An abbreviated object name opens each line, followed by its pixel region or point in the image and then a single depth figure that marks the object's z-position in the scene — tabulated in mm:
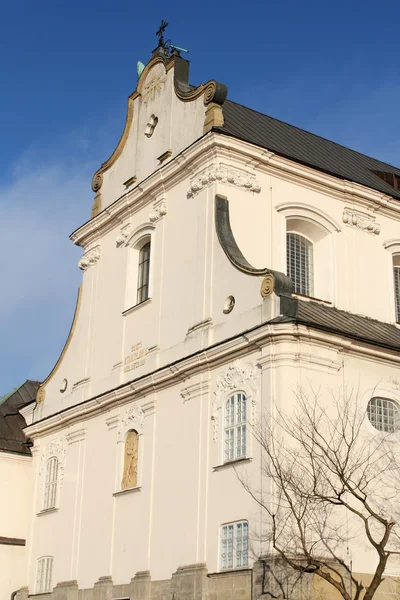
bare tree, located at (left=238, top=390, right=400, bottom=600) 21141
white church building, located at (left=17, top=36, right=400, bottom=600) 23297
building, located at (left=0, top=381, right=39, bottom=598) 31625
